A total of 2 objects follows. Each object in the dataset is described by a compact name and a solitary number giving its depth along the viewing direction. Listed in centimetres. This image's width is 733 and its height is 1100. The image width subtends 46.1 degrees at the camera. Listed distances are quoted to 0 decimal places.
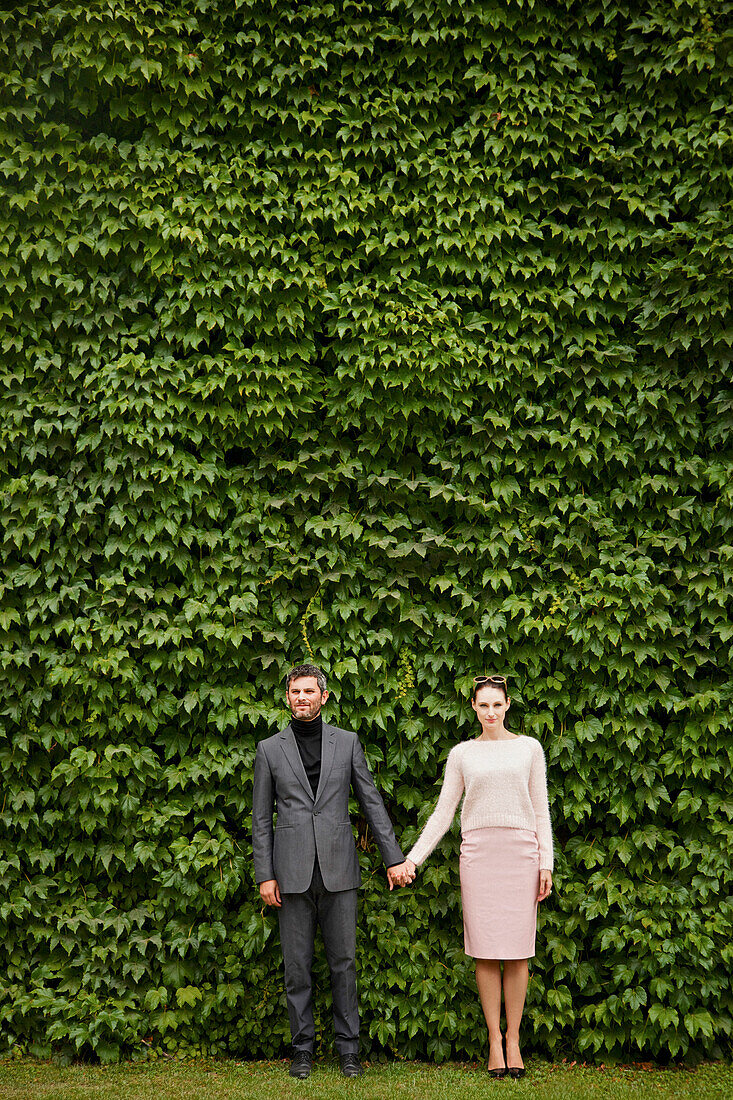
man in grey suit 450
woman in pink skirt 436
